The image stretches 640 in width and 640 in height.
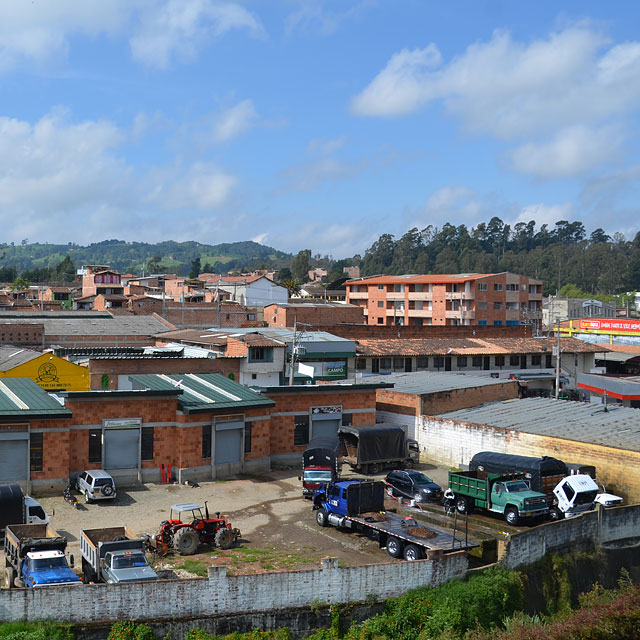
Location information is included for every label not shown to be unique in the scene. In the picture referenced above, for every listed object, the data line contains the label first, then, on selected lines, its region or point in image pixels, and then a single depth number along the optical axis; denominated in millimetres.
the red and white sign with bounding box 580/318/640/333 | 81250
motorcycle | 28356
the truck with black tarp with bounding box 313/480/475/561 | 23234
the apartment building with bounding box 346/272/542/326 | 98375
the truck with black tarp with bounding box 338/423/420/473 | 35281
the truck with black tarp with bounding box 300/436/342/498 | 30406
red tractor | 23531
